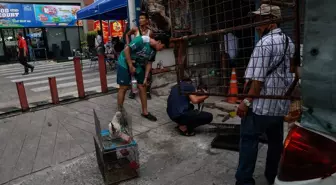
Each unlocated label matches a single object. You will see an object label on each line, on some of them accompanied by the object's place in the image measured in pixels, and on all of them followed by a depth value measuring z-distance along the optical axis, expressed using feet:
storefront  63.67
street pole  22.95
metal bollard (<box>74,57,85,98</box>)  21.44
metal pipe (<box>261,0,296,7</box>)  6.43
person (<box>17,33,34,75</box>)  41.11
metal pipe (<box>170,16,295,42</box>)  5.97
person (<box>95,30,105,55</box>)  37.09
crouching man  13.84
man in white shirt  7.63
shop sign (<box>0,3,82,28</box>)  63.10
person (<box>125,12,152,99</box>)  16.57
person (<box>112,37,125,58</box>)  36.29
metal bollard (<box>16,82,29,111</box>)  18.81
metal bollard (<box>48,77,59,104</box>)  20.30
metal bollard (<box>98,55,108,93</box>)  22.80
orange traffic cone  19.67
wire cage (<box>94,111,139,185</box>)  9.99
